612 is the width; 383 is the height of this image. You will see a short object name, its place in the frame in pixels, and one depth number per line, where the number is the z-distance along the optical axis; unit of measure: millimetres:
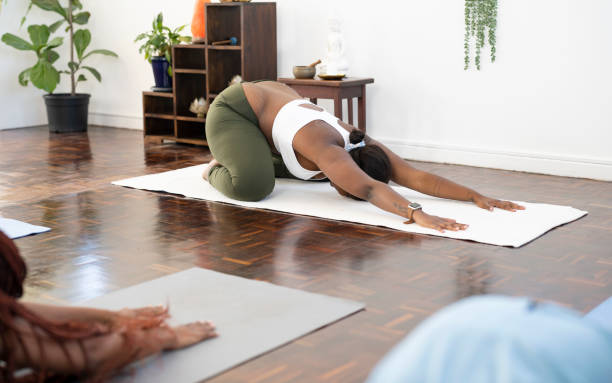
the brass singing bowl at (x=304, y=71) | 5633
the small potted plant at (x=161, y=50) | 6668
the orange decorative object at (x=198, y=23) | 6414
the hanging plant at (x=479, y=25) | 5219
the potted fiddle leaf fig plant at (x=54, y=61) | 7156
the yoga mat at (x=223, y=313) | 2027
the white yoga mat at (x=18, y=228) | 3483
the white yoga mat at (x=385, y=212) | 3539
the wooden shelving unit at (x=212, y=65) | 6098
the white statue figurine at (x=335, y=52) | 5571
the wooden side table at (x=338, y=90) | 5453
